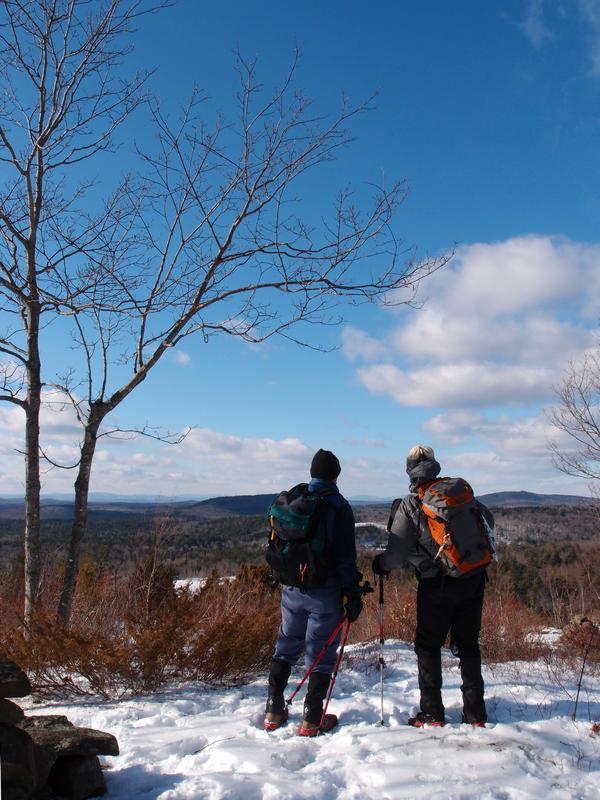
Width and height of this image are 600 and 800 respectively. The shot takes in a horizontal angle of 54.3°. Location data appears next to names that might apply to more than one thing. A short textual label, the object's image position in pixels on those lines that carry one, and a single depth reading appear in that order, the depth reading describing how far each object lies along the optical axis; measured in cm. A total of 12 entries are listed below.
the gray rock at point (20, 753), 281
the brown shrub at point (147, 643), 471
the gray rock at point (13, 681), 328
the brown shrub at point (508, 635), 636
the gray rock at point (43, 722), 341
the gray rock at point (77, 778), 298
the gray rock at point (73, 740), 309
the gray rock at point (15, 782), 274
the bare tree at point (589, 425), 2155
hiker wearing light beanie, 388
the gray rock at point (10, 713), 305
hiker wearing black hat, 383
